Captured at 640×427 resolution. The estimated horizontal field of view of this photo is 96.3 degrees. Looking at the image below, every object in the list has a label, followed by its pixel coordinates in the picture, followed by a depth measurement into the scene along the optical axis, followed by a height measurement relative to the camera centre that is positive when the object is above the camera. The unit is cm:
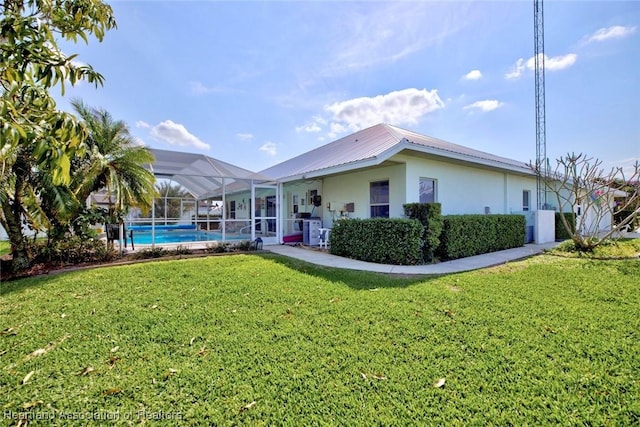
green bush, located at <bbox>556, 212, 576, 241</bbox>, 1533 -109
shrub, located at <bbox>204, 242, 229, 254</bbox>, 1066 -128
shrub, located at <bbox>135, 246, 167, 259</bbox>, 952 -130
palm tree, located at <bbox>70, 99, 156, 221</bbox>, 898 +165
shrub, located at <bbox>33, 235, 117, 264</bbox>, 825 -105
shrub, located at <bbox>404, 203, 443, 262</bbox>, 867 -33
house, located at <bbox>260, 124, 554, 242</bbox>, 1061 +145
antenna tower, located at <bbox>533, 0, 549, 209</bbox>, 1359 +614
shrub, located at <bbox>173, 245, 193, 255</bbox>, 1028 -131
